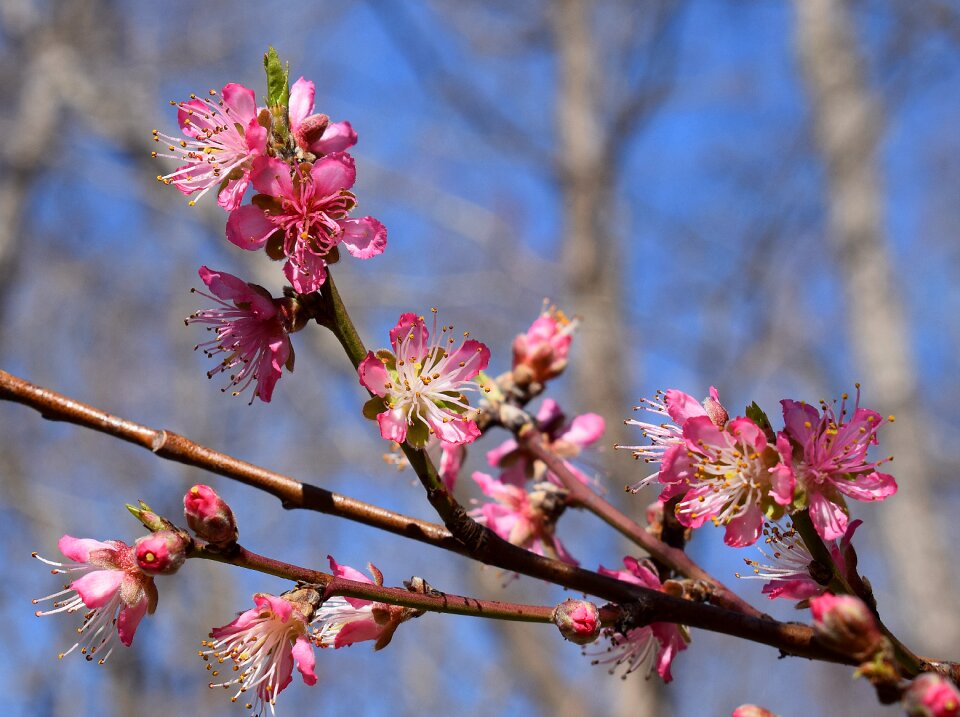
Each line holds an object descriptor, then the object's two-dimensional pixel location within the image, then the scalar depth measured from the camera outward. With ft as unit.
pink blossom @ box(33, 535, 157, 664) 2.17
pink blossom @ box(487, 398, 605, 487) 2.37
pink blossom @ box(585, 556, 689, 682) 2.24
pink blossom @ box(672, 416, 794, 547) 2.17
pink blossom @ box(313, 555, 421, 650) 2.19
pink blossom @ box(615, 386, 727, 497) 2.20
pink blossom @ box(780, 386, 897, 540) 2.17
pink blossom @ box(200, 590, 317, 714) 2.17
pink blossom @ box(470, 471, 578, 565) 2.32
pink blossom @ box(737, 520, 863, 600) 2.18
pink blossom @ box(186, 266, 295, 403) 2.20
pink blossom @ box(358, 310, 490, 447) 2.19
